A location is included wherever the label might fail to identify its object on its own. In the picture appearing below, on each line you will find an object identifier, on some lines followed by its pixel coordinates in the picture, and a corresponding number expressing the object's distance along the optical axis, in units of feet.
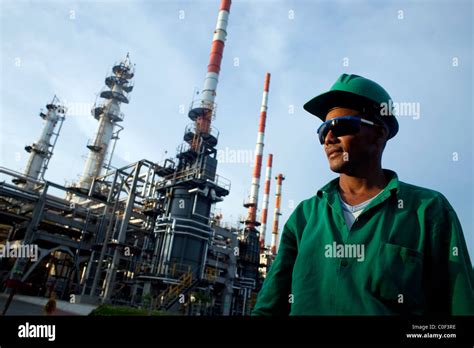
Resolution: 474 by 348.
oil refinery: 67.46
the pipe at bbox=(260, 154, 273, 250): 149.79
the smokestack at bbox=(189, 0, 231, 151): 87.76
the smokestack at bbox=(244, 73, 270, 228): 132.09
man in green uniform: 4.84
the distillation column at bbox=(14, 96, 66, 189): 119.24
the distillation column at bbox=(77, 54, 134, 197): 119.55
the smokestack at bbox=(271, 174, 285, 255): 162.70
